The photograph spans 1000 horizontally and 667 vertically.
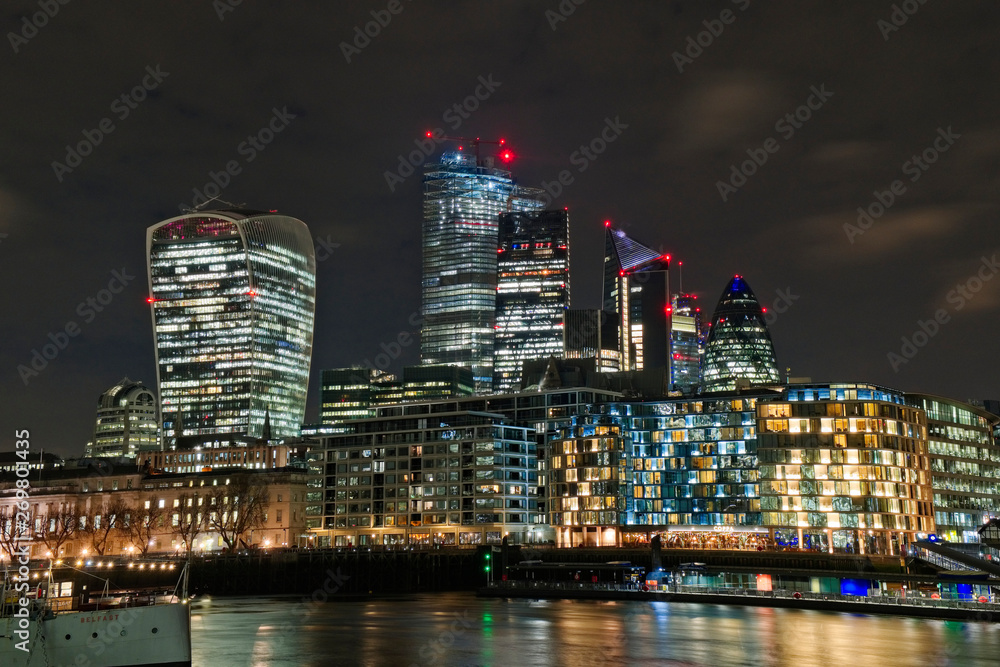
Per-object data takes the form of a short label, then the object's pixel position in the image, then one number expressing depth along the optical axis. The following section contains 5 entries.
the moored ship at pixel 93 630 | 64.25
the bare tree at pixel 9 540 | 179.50
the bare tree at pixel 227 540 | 191.38
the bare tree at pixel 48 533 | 196.29
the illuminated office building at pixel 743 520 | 193.00
